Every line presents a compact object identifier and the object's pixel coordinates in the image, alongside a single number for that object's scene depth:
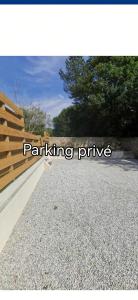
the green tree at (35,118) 10.05
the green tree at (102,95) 7.17
